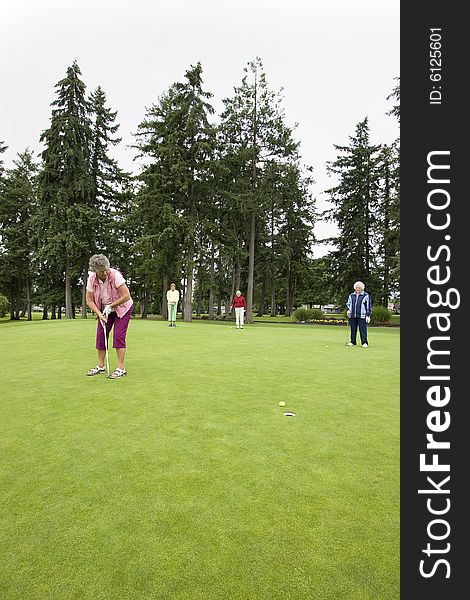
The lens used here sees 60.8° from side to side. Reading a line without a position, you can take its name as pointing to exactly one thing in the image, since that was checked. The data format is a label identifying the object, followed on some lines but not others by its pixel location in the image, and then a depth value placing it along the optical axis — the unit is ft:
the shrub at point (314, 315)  106.22
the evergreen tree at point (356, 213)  127.85
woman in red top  64.85
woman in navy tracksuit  40.55
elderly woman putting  21.17
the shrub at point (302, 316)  106.42
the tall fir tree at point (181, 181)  92.53
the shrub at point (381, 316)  90.63
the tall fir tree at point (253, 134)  99.55
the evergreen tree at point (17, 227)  126.93
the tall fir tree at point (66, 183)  103.86
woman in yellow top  63.26
